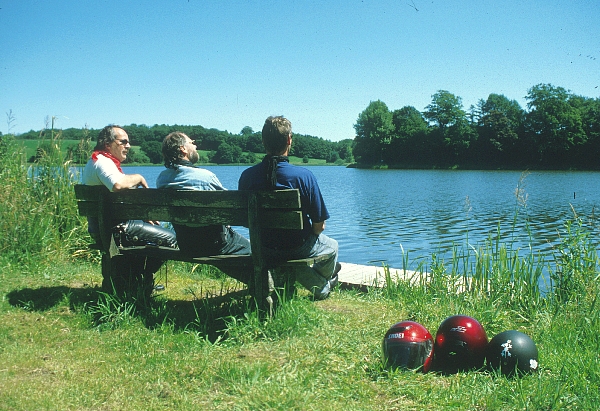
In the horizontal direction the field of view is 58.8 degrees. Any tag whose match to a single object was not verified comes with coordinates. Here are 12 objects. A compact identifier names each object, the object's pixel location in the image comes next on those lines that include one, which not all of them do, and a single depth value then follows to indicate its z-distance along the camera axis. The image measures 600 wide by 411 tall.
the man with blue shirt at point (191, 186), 4.43
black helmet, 3.23
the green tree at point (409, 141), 85.50
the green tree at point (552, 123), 62.34
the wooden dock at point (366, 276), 5.99
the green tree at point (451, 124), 77.25
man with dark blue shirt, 4.16
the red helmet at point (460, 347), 3.37
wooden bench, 3.85
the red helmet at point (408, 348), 3.23
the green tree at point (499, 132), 70.38
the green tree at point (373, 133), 90.25
